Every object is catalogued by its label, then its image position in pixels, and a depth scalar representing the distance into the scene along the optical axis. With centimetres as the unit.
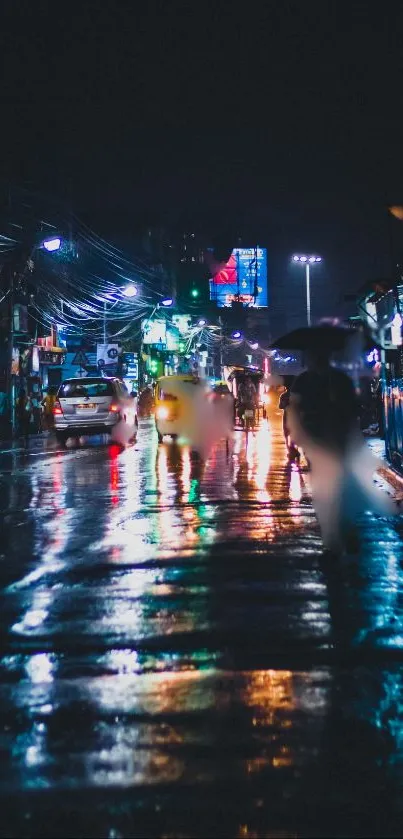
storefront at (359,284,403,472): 1616
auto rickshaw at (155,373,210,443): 2953
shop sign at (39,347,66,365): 4688
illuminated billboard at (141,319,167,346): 6675
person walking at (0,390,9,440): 3560
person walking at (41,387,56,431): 4378
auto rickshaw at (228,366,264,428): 3909
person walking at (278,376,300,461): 1987
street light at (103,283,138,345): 4568
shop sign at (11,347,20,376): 3777
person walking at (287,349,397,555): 874
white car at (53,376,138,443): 2766
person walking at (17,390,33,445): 3323
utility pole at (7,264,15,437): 3150
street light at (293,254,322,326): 6406
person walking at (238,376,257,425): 3862
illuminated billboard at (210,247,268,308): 10356
